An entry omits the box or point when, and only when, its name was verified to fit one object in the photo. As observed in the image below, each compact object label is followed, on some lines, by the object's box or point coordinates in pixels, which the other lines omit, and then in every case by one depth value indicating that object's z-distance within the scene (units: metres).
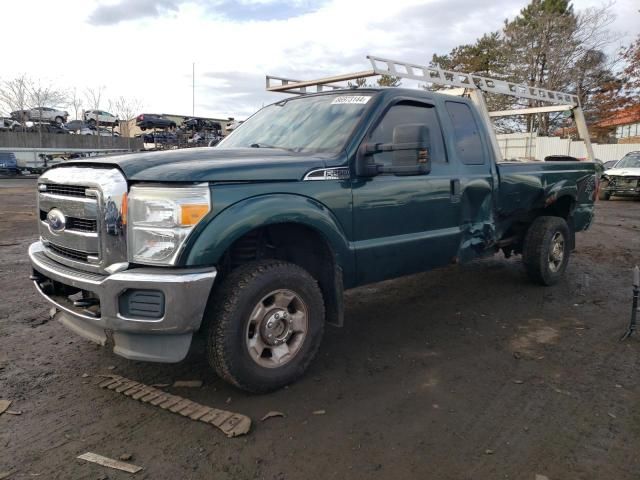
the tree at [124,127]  47.17
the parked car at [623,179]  16.78
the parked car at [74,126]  38.71
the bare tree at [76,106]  45.90
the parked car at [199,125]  33.94
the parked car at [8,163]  27.02
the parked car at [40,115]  37.53
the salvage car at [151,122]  33.81
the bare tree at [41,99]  42.44
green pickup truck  2.83
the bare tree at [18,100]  41.88
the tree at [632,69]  32.00
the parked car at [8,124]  35.31
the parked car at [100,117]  41.41
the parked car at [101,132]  38.38
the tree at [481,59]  35.47
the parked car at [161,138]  29.53
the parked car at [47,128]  37.06
